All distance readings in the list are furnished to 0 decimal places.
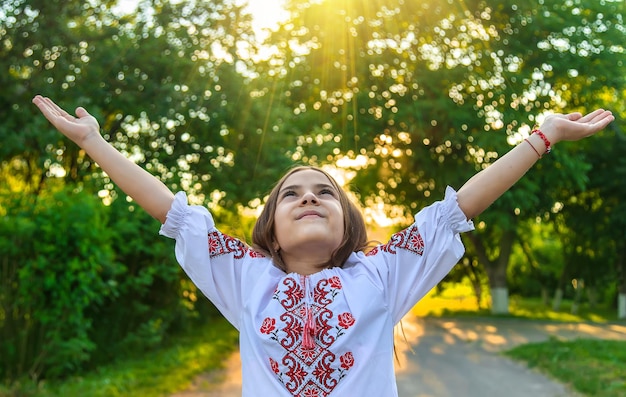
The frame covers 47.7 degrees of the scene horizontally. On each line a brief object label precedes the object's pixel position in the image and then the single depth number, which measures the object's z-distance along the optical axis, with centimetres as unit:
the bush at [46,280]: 630
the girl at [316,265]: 211
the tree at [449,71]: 1446
